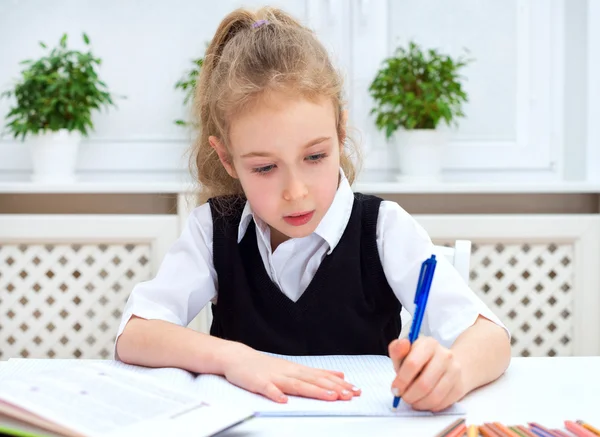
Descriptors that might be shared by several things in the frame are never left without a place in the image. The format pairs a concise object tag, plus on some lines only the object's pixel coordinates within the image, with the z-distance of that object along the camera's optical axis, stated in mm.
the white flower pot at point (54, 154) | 2143
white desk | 657
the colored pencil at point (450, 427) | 634
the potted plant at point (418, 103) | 2160
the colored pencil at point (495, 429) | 613
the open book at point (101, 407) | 578
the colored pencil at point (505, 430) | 608
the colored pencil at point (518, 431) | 610
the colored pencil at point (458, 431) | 625
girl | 961
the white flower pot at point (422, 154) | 2188
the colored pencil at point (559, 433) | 615
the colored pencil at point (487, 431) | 617
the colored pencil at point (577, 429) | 620
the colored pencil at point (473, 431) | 622
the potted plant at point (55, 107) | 2131
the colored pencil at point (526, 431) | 610
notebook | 700
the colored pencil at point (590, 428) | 630
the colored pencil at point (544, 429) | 615
